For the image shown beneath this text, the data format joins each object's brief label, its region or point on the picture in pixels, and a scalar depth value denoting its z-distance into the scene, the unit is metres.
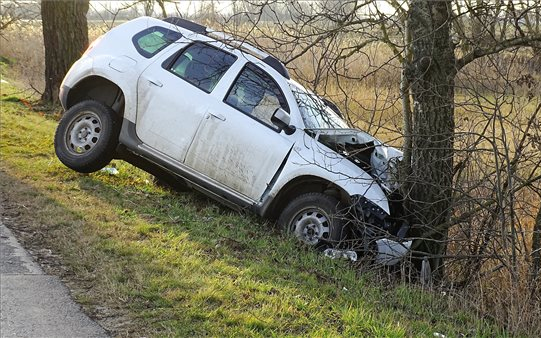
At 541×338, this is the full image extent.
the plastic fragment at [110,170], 10.12
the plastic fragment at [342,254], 7.80
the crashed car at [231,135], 8.20
